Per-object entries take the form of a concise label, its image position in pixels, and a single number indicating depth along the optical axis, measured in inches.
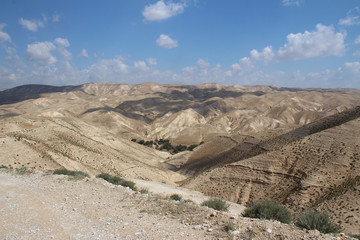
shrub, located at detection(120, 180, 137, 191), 700.7
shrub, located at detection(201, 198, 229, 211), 440.8
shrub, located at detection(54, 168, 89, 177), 635.3
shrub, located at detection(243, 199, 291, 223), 377.1
